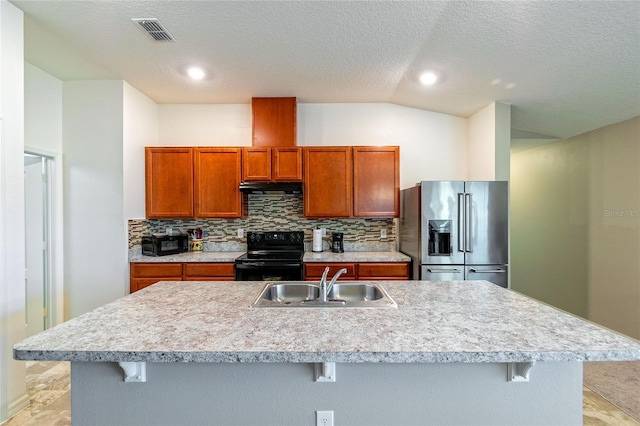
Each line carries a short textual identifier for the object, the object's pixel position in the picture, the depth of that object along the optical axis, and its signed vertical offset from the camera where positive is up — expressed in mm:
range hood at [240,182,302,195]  3445 +271
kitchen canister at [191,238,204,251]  3828 -393
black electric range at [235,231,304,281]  3240 -549
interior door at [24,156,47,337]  3096 -257
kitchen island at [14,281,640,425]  1271 -720
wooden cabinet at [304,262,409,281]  3307 -622
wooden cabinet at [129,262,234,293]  3301 -632
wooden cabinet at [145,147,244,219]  3598 +376
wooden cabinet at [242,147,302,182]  3586 +545
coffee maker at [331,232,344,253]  3750 -378
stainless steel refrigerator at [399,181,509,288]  3076 -195
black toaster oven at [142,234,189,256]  3377 -361
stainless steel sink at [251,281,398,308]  1933 -503
